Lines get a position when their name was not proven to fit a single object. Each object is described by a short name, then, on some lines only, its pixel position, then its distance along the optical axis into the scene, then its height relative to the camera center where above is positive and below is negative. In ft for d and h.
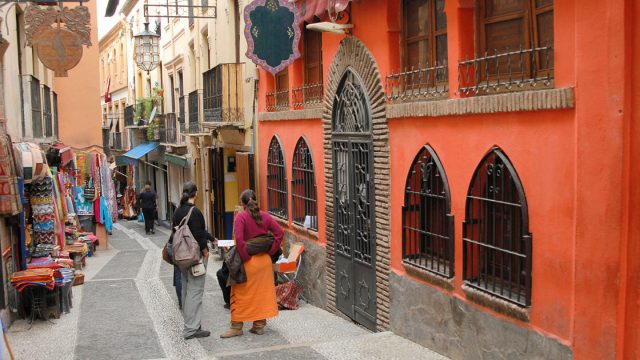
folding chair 36.04 -6.92
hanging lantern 72.43 +7.73
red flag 130.17 +5.91
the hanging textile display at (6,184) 28.50 -2.14
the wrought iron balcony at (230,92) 48.29 +2.21
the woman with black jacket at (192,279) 27.63 -5.80
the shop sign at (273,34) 34.45 +4.28
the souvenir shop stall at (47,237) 31.17 -6.03
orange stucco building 15.85 -1.59
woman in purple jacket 27.40 -5.81
